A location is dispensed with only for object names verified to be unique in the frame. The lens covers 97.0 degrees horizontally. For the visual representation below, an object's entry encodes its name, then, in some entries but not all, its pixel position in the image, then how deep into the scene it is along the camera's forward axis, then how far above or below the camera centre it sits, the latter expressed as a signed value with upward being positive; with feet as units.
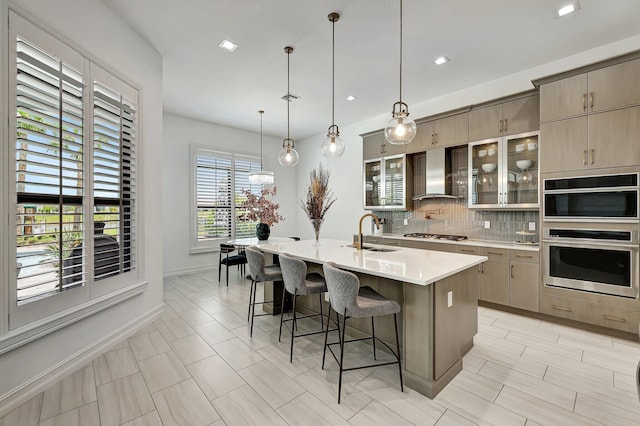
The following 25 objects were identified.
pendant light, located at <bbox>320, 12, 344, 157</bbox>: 10.91 +2.60
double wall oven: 9.23 -0.73
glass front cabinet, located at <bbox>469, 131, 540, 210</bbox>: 12.19 +1.81
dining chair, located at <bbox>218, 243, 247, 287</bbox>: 16.66 -2.80
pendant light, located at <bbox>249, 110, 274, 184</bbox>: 17.87 +2.18
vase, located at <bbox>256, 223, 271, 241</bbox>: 15.62 -1.08
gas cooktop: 14.17 -1.30
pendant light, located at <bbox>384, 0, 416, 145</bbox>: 8.56 +2.56
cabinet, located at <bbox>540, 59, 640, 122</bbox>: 9.25 +4.22
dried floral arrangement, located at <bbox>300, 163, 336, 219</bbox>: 10.93 +0.53
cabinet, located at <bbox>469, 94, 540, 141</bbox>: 11.85 +4.17
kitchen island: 6.60 -2.39
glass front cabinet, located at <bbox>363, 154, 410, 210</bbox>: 16.49 +1.77
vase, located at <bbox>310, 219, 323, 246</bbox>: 11.05 -0.49
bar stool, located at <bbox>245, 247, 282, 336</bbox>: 9.73 -2.02
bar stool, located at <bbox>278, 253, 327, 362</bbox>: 8.13 -2.04
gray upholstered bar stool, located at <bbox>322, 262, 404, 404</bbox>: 6.41 -2.13
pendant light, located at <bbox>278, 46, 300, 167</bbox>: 12.99 +2.62
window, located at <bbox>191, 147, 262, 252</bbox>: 19.90 +1.14
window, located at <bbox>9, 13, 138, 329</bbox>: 6.49 +0.95
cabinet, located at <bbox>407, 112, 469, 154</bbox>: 13.91 +4.08
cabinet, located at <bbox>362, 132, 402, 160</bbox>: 16.84 +3.98
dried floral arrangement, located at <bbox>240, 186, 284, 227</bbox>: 16.15 +0.09
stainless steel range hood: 14.65 +2.01
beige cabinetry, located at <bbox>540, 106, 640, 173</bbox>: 9.24 +2.48
